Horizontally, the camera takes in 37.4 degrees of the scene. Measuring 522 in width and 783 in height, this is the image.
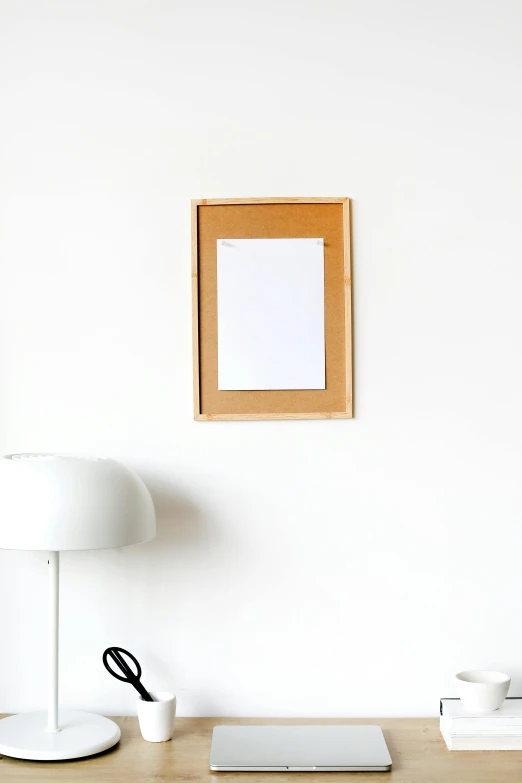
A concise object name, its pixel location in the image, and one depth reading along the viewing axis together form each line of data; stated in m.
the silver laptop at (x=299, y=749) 1.34
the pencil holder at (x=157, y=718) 1.45
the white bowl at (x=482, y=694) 1.44
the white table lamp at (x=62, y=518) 1.31
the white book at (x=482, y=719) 1.43
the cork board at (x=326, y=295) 1.63
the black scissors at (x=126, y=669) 1.49
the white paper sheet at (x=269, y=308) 1.64
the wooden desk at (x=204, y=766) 1.32
